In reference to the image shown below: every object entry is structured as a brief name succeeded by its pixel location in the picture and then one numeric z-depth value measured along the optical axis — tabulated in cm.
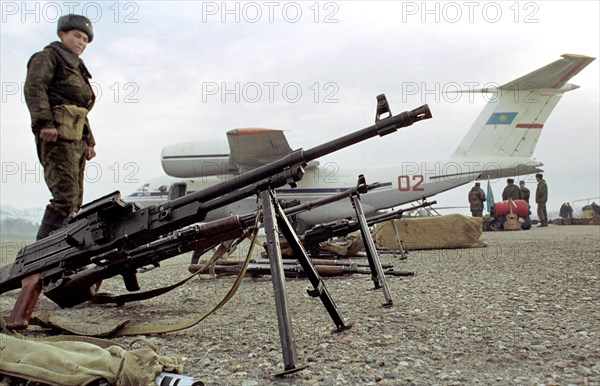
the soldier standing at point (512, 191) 1767
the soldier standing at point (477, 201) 1697
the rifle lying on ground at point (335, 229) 576
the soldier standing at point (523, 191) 1783
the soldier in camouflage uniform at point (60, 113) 388
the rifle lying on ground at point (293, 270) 468
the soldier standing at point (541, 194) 1755
